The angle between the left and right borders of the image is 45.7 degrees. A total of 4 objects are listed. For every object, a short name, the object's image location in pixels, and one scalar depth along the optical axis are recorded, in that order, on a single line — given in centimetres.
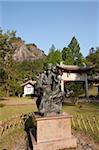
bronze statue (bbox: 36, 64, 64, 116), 489
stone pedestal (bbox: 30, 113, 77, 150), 456
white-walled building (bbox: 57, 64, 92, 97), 1717
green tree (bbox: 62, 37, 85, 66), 2536
